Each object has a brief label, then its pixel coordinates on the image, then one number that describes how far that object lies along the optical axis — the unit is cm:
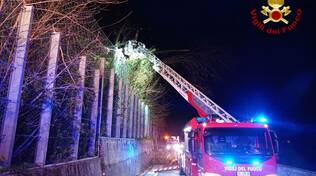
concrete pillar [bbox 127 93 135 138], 1617
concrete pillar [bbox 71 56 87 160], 745
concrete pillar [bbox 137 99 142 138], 2033
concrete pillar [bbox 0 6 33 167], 472
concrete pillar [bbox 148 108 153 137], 2825
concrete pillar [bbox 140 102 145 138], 2267
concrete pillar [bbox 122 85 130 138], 1441
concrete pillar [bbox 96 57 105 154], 982
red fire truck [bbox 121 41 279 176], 809
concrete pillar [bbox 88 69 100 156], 896
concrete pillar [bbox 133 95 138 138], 1823
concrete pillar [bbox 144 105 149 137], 2531
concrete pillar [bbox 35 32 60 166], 565
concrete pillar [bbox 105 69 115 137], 1112
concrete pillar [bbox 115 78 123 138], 1266
